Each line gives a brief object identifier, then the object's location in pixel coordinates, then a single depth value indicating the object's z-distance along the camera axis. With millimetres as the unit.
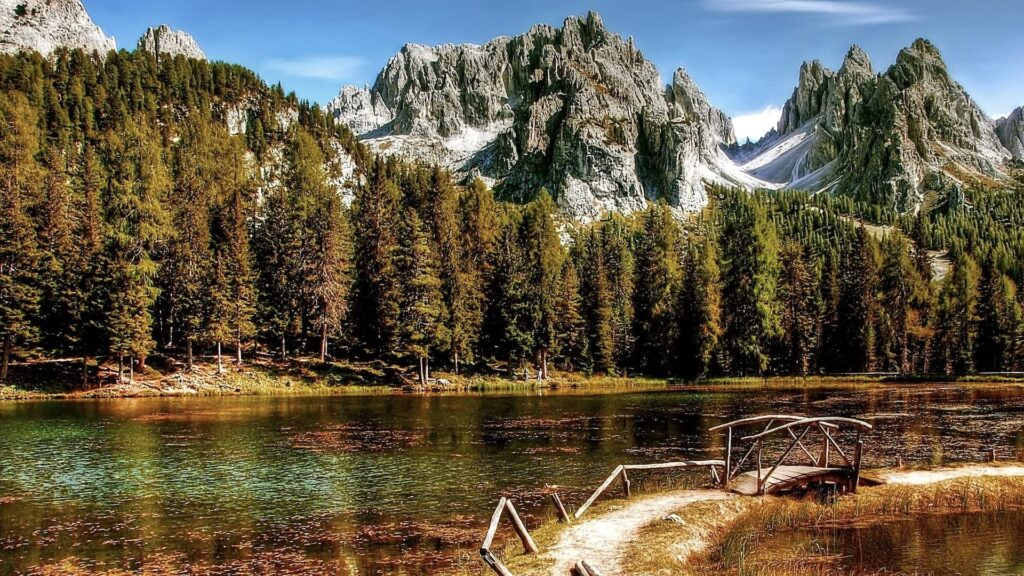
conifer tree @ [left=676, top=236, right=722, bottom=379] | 92500
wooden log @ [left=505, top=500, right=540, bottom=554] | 15812
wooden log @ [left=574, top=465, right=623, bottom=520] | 19941
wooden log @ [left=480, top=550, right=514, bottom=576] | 11447
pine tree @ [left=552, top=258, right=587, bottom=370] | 92062
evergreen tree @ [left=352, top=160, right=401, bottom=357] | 83062
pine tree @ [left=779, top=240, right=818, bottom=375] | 93375
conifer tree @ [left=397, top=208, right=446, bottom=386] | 80250
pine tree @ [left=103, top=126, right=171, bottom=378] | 70375
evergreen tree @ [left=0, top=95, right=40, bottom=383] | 67562
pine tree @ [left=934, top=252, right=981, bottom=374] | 93188
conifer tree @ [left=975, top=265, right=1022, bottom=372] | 92062
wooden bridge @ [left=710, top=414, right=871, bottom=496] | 23891
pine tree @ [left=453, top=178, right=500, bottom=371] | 86000
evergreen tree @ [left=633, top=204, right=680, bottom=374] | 97312
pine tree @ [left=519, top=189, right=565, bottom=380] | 89438
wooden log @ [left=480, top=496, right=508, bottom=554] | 13133
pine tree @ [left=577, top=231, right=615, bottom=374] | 95062
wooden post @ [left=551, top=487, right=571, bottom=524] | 19359
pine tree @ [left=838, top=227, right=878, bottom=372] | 96438
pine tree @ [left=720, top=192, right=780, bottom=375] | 91500
